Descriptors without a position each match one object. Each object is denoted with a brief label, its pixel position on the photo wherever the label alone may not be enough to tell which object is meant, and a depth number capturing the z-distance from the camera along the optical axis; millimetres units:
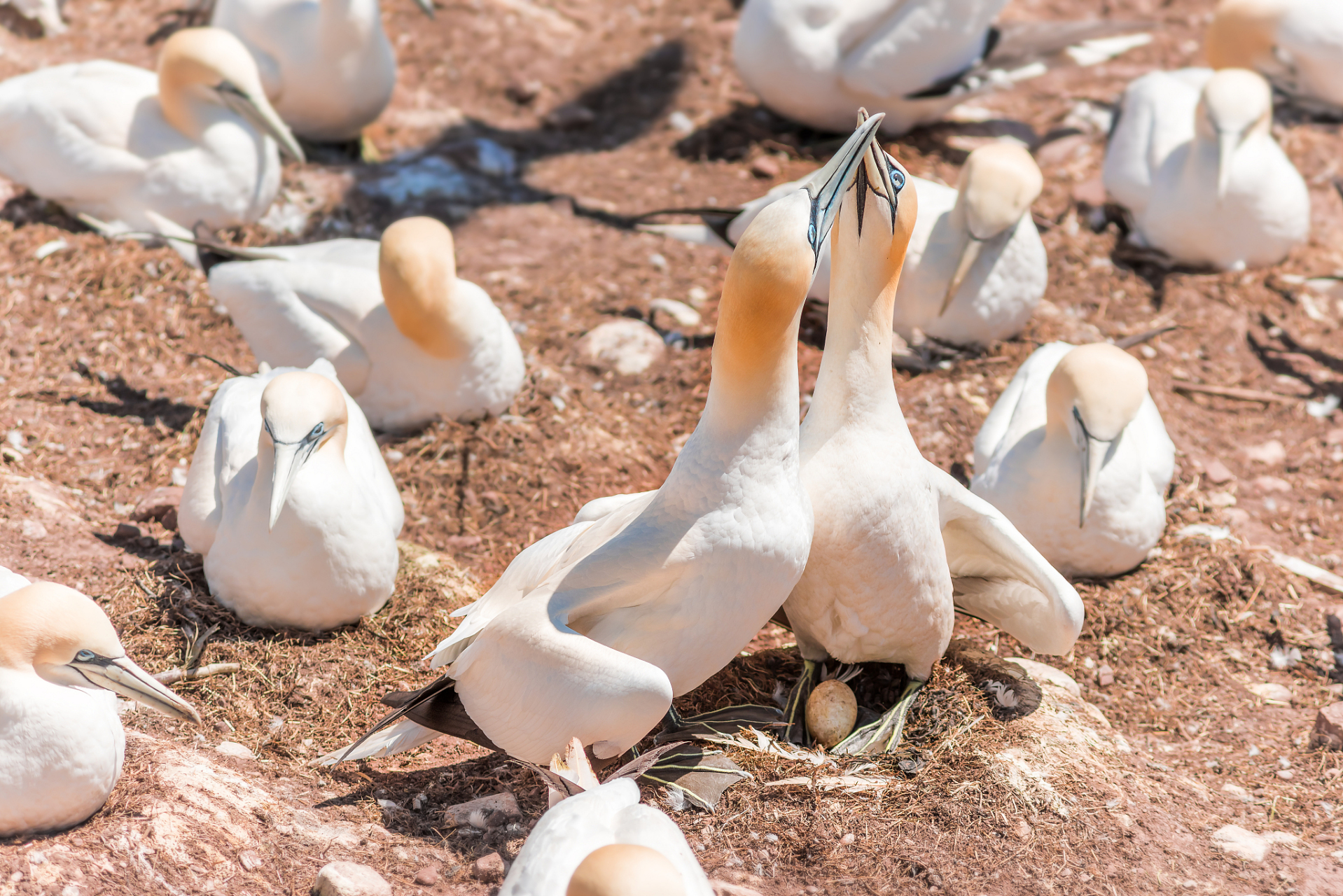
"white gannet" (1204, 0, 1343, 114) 14078
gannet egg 7234
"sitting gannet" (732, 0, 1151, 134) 13586
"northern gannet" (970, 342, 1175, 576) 8602
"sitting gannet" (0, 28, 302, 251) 11797
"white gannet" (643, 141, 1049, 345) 10445
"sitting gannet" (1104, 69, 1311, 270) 12047
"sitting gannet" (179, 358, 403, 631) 7789
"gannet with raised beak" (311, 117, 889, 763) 5926
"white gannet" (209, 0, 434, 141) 13078
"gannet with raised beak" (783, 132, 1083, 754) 6715
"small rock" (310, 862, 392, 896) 5703
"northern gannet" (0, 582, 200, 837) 5773
